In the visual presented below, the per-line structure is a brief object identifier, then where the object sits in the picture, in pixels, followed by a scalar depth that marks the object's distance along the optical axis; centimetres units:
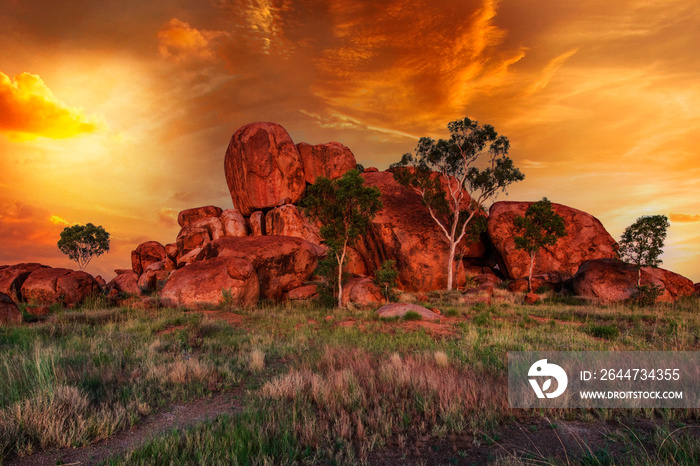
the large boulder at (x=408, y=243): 3347
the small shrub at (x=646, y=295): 2209
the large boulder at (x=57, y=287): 2228
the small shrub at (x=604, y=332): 1161
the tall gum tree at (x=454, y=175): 3297
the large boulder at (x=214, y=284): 2025
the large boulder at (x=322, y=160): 5231
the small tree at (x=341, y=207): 2280
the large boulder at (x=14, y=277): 2403
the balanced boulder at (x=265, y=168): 4878
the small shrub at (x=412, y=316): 1534
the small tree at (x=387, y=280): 2327
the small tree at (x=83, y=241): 5403
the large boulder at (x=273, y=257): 2534
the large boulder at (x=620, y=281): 2403
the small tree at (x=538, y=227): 3019
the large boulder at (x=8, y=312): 1387
